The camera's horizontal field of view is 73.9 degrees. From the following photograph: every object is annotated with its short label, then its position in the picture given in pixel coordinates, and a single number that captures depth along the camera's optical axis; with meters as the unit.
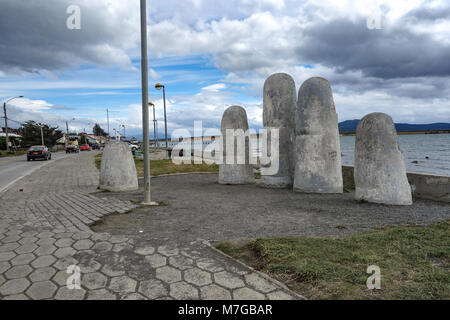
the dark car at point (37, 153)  27.05
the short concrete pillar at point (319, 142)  8.74
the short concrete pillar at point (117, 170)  9.56
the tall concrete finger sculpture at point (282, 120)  10.12
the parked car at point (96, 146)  71.35
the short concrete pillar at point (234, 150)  11.12
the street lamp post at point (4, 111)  40.28
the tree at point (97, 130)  150.12
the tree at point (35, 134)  60.81
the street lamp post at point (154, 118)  33.78
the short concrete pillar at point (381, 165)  6.98
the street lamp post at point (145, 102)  7.15
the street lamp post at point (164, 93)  24.38
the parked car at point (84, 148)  59.28
